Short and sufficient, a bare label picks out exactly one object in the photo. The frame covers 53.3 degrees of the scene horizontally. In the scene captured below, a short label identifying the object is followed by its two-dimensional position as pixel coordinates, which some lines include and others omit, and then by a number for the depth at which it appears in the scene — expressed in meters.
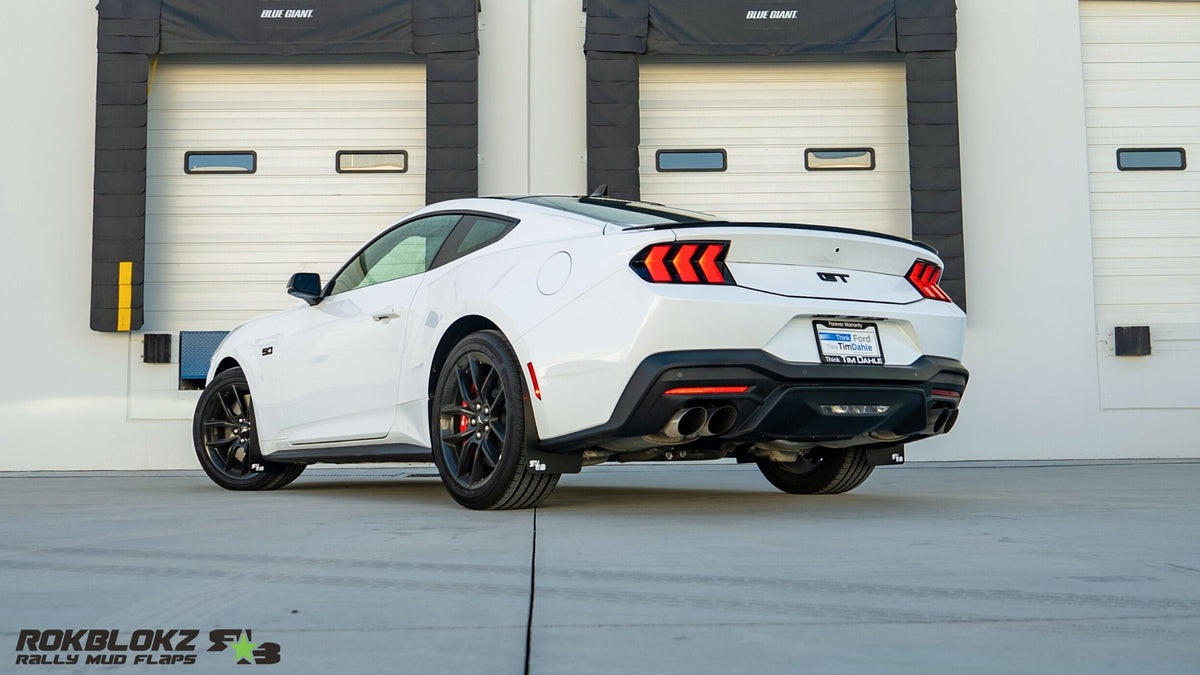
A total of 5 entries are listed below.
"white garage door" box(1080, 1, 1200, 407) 11.41
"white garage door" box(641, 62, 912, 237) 11.66
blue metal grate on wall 11.13
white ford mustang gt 4.12
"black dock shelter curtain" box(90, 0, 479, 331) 11.09
